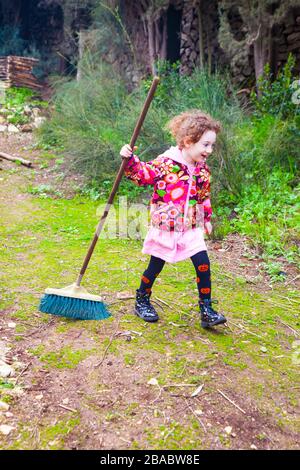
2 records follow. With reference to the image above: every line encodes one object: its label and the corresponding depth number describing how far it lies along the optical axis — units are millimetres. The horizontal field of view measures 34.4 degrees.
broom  2914
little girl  2840
